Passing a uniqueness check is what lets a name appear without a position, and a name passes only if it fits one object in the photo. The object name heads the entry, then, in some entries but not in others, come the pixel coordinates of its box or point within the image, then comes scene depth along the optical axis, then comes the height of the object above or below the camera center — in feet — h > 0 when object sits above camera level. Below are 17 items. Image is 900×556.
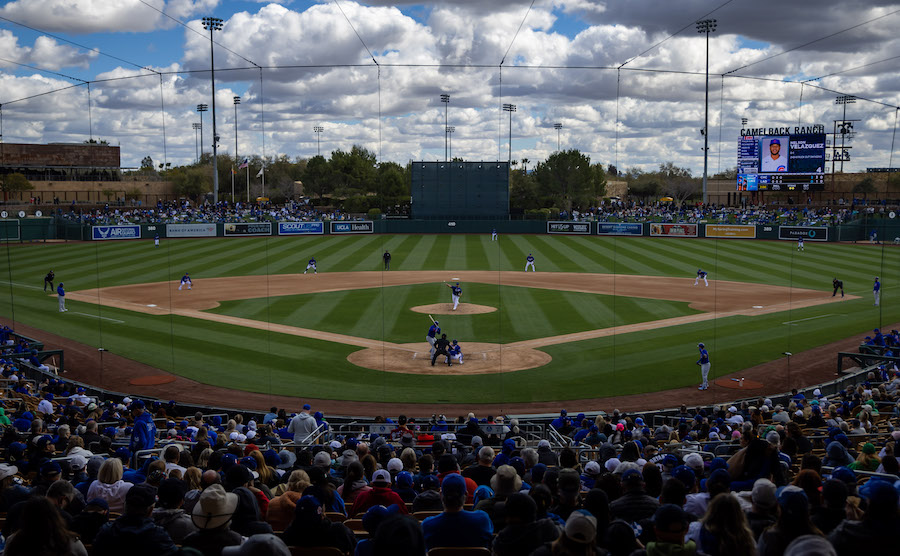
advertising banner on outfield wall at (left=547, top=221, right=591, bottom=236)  261.03 -1.52
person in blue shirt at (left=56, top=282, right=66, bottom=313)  111.65 -12.11
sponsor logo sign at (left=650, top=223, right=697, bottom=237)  242.78 -1.87
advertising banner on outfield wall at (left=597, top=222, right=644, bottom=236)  252.01 -1.67
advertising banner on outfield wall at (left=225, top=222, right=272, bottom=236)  241.76 -2.38
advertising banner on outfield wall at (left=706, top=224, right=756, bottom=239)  233.14 -1.94
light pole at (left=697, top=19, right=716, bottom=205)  260.01 +31.95
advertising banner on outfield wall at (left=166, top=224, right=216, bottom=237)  232.73 -2.93
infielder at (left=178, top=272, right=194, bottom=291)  134.72 -11.09
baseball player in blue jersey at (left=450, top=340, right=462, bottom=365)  83.46 -15.00
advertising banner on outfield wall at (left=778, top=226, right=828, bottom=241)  220.02 -2.20
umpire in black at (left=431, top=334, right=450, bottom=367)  81.46 -14.06
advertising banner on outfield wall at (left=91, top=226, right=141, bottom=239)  217.56 -3.55
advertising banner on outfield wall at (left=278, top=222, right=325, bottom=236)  249.55 -2.18
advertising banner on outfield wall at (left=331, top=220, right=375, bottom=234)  260.21 -2.08
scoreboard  246.68 +22.21
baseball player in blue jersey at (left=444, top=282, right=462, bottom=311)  112.43 -10.96
